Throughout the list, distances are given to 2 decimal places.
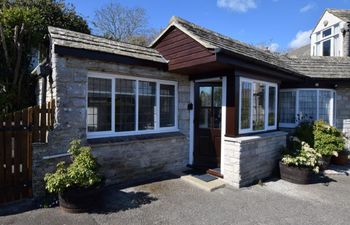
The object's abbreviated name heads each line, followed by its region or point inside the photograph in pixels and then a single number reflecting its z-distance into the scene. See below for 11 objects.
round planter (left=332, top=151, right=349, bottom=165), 8.85
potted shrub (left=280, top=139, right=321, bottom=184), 6.66
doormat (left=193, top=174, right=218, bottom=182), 6.44
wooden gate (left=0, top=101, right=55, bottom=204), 4.63
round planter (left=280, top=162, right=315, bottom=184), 6.66
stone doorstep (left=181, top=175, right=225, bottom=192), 5.95
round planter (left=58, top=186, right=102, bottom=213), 4.39
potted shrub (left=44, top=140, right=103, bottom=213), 4.34
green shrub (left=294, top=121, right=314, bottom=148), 8.25
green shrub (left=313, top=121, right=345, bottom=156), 7.95
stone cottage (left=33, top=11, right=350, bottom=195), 5.30
